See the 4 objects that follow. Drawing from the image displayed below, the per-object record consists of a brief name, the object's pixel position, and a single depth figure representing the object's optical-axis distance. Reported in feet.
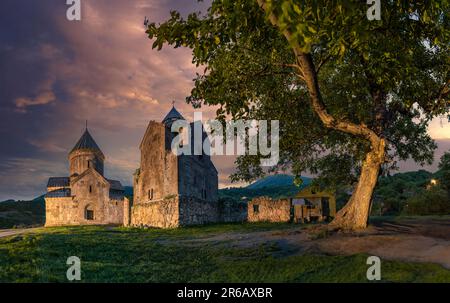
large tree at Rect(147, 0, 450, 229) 39.01
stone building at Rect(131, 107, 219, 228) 136.46
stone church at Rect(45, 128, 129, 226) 212.02
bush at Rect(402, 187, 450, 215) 134.10
